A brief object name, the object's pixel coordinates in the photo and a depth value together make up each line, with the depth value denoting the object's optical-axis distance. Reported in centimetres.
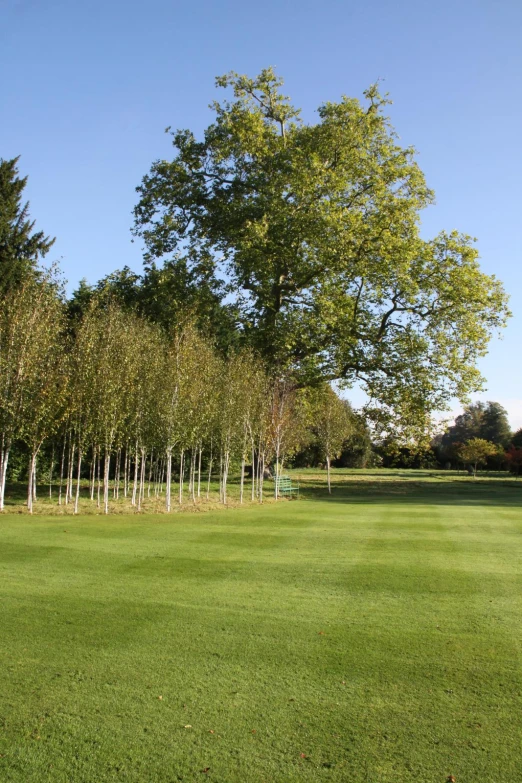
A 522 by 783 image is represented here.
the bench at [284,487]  3580
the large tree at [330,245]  2952
